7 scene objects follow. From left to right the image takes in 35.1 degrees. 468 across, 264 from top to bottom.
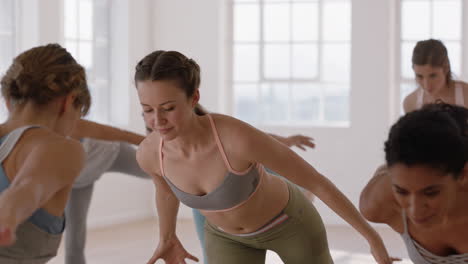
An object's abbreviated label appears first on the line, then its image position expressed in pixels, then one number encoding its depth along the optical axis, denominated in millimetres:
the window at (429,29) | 7000
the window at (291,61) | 7363
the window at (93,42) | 6801
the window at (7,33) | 6098
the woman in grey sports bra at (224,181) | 2447
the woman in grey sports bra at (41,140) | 1772
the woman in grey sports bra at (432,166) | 1781
